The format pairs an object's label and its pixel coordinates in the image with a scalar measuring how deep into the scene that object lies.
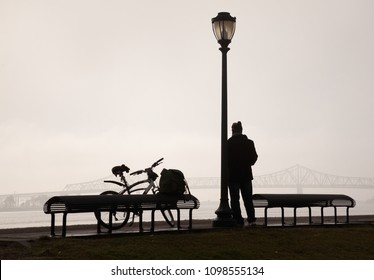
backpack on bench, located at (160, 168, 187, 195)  10.52
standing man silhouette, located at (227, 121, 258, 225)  11.55
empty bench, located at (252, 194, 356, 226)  11.86
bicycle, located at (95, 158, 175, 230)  10.99
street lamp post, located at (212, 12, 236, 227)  11.49
